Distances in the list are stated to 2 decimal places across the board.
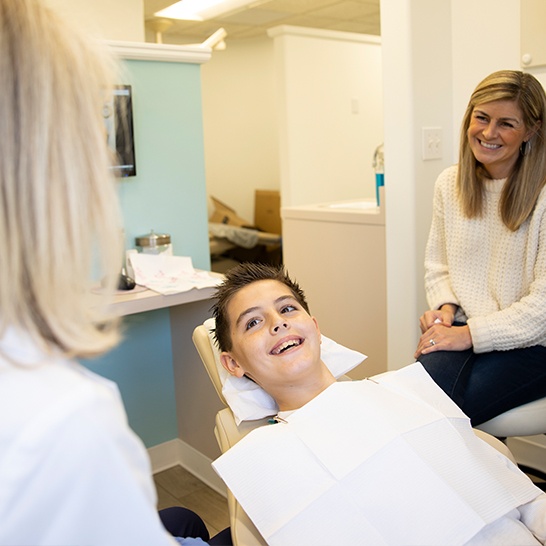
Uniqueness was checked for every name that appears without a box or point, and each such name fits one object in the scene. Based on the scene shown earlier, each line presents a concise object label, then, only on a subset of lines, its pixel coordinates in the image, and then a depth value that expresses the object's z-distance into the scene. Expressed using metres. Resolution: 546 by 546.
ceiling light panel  4.25
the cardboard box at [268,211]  6.29
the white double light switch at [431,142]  2.43
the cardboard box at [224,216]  6.12
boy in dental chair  1.13
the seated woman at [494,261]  1.77
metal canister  2.41
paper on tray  2.21
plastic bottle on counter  2.75
